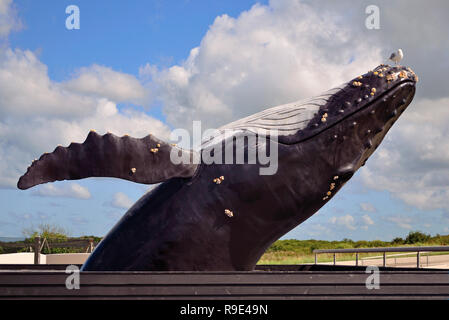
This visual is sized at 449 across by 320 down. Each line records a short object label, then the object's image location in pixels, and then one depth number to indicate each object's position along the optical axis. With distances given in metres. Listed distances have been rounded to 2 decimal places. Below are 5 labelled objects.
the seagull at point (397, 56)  5.05
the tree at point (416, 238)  30.54
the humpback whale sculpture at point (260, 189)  4.67
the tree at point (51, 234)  29.41
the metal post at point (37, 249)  19.23
